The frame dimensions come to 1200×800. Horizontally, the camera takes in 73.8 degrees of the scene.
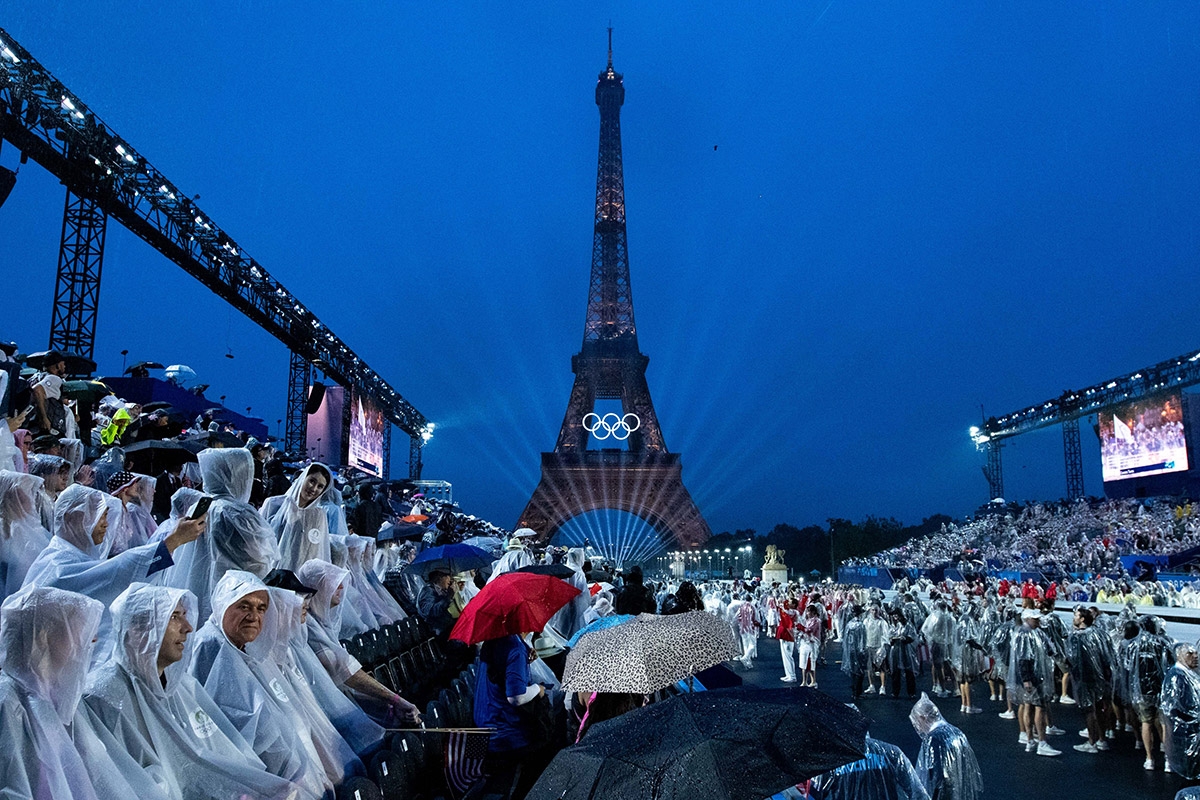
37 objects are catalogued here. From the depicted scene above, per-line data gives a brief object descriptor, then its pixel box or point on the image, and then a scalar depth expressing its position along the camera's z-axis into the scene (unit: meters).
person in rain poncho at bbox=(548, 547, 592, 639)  10.29
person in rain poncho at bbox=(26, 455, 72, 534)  5.74
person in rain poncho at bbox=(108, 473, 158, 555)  5.52
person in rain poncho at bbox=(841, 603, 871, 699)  13.28
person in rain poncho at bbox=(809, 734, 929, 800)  3.65
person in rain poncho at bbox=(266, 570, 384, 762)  4.08
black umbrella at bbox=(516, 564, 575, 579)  6.37
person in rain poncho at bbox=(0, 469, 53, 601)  4.12
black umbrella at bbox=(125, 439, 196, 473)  8.82
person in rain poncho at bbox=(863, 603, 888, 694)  13.17
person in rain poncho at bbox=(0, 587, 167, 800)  2.27
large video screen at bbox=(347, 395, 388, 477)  34.06
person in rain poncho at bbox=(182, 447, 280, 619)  4.30
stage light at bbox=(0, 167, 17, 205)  12.08
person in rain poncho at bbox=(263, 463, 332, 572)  5.65
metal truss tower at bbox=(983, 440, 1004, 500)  53.09
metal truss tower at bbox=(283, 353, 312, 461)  30.49
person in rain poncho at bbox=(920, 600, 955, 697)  13.20
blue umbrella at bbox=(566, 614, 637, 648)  4.26
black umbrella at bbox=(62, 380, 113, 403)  9.92
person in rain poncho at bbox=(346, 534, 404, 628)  7.18
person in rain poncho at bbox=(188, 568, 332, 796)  3.36
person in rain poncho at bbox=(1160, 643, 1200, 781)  7.18
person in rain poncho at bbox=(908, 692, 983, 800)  4.48
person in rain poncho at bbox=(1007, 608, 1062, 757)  9.00
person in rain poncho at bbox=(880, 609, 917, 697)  13.09
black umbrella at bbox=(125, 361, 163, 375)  16.44
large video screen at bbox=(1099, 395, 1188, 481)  37.16
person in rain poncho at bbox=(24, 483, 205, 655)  3.59
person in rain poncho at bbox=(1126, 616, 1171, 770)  8.16
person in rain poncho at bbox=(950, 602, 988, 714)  11.71
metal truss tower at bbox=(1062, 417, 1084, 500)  46.62
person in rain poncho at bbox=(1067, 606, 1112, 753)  9.23
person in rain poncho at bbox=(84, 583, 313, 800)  2.73
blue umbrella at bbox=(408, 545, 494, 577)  8.91
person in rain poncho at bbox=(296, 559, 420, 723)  4.47
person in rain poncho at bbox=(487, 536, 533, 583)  9.96
